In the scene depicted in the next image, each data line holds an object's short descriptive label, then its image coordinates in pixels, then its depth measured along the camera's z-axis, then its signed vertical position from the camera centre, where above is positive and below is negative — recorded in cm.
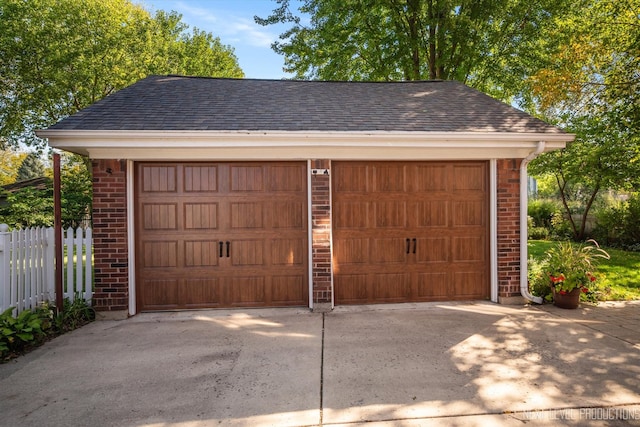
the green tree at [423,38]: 1170 +589
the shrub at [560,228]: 1425 -70
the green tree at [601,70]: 636 +257
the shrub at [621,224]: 1167 -48
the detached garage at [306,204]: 523 +13
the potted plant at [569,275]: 545 -98
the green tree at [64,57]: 1450 +662
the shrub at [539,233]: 1450 -90
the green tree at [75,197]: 1262 +67
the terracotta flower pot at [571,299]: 544 -131
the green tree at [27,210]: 956 +14
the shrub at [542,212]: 1555 -7
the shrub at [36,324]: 397 -133
